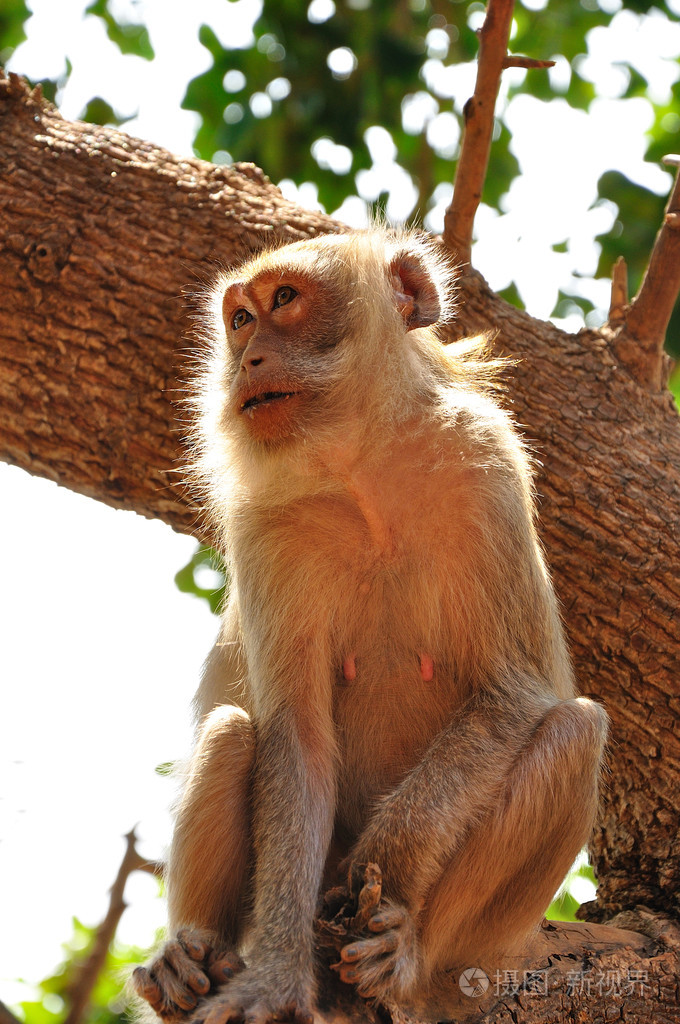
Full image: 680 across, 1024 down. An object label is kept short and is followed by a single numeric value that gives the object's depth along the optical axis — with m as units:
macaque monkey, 6.32
